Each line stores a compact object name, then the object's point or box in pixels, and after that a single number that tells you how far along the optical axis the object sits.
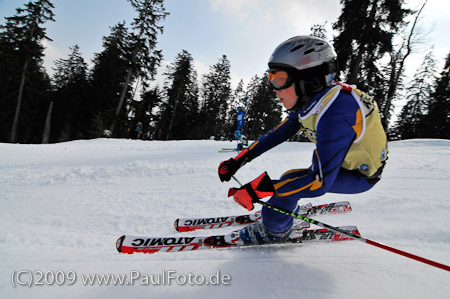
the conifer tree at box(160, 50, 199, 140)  34.56
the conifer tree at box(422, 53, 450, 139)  24.83
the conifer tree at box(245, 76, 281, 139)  40.06
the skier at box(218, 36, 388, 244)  1.62
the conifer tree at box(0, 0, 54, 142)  22.84
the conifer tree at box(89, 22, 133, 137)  25.92
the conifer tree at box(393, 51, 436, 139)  27.80
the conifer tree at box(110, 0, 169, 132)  22.08
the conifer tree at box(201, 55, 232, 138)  40.47
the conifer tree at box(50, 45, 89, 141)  29.83
